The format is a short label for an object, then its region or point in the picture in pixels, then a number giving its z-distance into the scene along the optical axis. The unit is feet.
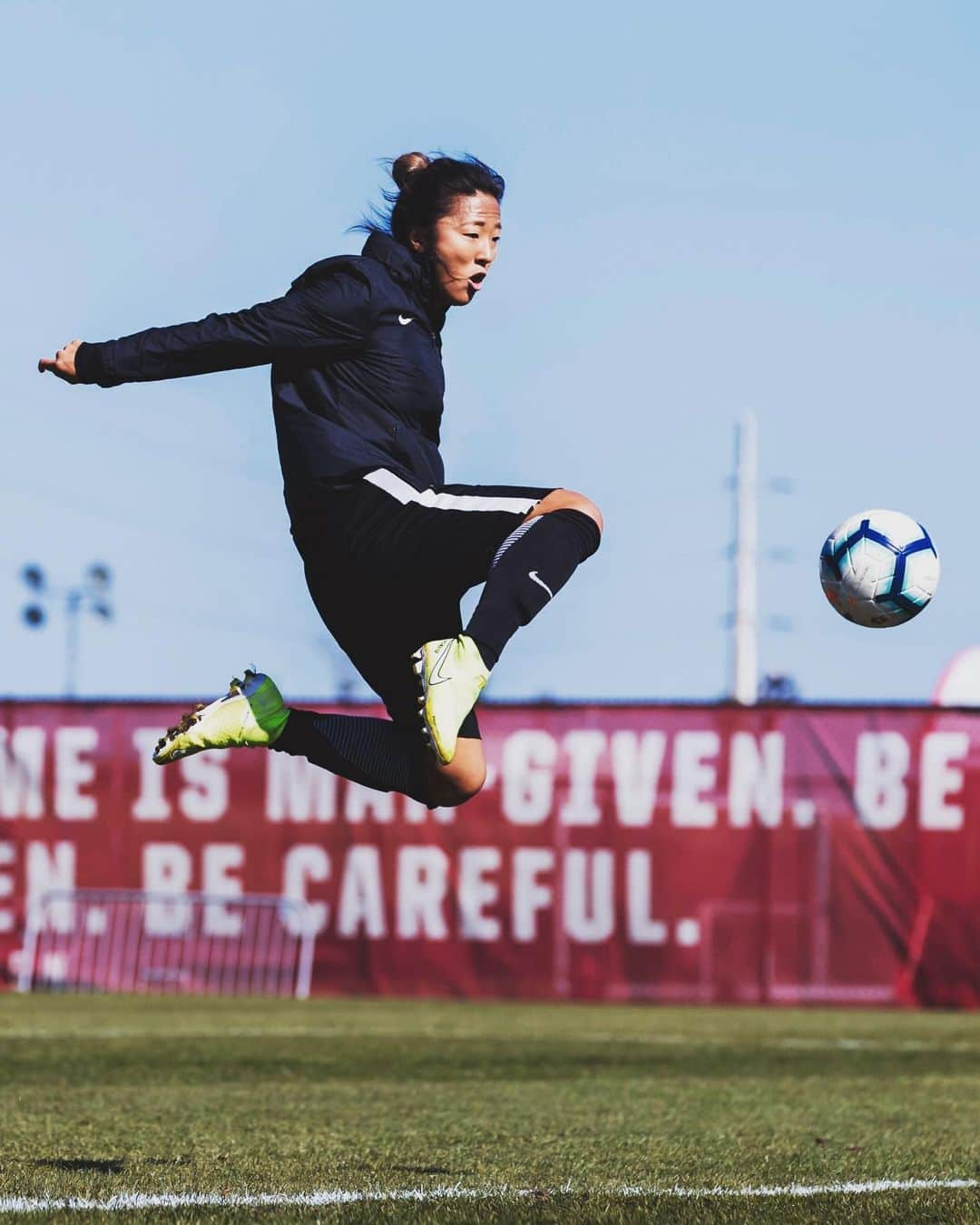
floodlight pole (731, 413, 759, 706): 148.56
